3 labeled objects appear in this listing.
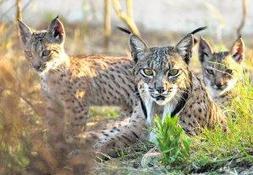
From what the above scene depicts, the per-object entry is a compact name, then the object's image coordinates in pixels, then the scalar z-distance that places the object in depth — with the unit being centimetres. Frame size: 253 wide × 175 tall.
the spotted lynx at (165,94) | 965
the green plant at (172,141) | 864
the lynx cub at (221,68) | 1199
